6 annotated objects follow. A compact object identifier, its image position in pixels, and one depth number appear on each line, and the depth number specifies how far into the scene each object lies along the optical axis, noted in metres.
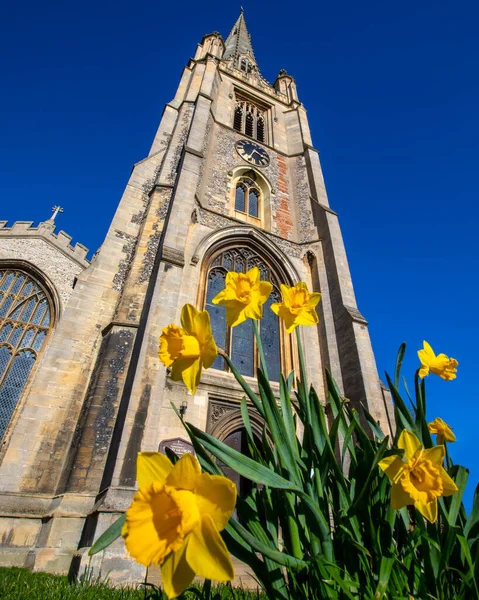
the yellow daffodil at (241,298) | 0.46
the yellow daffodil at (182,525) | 0.22
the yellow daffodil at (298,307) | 0.50
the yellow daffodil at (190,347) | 0.38
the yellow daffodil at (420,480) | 0.32
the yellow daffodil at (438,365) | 0.51
